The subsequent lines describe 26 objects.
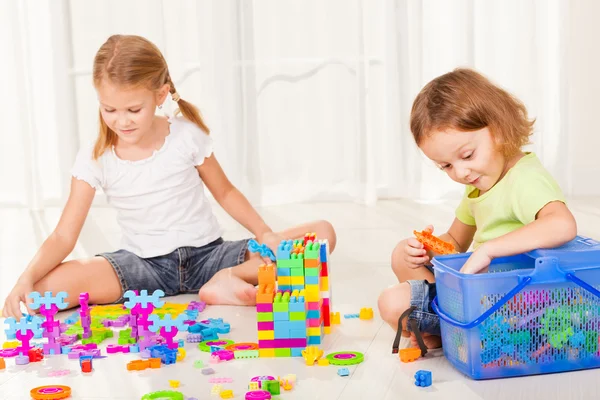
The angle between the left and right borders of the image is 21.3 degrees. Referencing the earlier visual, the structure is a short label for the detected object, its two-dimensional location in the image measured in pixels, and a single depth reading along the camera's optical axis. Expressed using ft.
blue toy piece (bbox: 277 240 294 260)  8.03
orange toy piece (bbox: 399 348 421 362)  7.78
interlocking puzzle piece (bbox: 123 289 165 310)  8.05
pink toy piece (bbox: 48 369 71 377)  7.80
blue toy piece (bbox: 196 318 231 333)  8.39
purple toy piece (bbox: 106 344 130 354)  8.10
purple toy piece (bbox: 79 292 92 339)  8.31
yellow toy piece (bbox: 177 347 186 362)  7.95
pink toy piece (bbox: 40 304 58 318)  8.20
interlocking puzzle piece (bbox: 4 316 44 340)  8.13
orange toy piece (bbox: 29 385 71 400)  7.44
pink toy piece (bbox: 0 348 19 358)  8.09
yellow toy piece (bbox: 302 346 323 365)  7.79
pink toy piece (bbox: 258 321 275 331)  7.95
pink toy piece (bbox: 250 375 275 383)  7.49
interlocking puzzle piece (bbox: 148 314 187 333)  7.95
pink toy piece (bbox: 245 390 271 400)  7.30
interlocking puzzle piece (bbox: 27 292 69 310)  8.21
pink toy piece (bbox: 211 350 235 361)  7.91
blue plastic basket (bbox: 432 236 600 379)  7.44
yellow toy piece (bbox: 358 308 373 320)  8.57
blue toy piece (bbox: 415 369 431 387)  7.44
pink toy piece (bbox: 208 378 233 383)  7.60
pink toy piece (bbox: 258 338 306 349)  7.95
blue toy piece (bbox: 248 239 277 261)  8.57
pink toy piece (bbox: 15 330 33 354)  8.08
